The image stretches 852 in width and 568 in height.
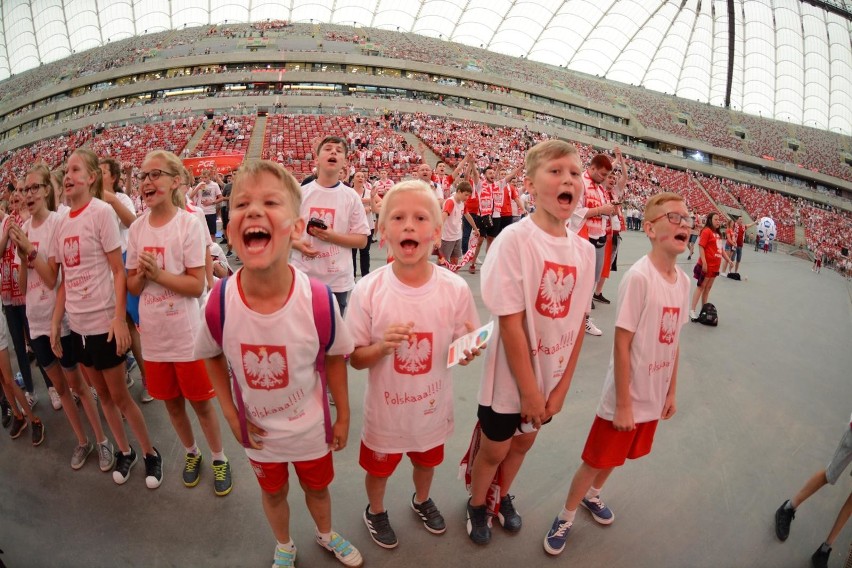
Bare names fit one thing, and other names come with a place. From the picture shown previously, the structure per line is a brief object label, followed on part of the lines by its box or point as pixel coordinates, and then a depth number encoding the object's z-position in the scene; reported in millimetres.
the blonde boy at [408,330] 1609
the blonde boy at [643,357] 1899
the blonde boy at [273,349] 1341
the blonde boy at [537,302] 1687
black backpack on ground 5480
